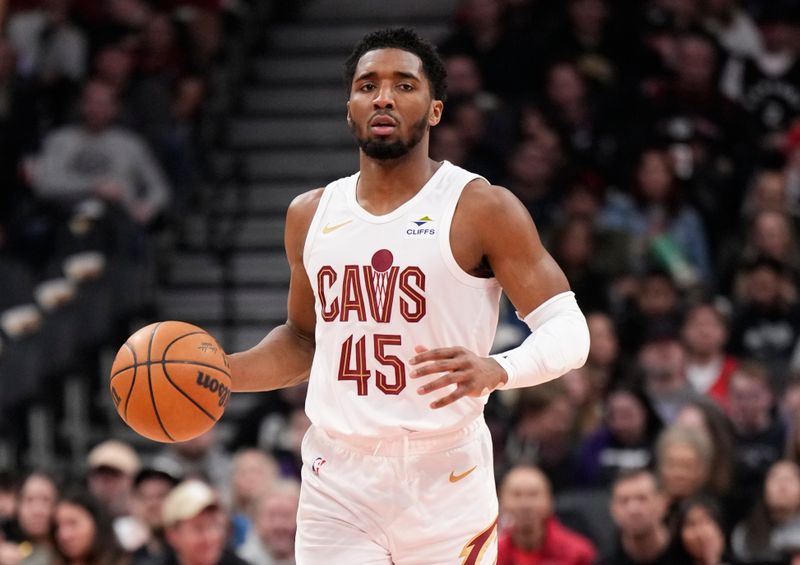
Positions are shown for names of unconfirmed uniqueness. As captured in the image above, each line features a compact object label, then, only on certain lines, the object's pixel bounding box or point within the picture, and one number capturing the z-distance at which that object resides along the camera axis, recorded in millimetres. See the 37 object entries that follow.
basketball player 9125
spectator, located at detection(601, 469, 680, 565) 14836
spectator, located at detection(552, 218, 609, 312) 20047
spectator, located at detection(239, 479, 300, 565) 15562
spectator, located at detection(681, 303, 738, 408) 18766
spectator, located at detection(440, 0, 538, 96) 23578
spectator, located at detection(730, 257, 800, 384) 19500
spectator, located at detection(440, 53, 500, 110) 22844
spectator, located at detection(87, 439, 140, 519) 17422
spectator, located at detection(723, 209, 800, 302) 19812
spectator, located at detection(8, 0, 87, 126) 24703
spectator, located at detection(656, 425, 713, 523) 15875
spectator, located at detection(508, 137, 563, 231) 21594
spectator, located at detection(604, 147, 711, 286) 20953
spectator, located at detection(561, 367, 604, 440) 18172
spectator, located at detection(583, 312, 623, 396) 18609
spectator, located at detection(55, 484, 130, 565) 15234
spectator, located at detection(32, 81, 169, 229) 22609
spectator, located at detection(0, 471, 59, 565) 16094
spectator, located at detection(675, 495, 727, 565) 14531
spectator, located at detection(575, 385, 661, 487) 17203
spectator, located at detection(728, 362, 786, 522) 17297
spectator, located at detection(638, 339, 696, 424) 18234
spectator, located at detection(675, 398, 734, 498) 16406
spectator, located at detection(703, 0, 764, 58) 24094
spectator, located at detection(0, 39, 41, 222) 23437
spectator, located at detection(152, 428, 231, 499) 18641
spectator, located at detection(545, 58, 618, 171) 22297
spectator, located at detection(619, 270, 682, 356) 19375
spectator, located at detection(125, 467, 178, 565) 16516
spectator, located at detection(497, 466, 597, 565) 15047
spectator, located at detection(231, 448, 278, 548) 17266
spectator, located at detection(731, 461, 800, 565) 15609
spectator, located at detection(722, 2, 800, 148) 23250
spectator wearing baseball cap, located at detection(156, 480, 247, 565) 14734
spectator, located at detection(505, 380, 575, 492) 17453
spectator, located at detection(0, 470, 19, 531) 17031
